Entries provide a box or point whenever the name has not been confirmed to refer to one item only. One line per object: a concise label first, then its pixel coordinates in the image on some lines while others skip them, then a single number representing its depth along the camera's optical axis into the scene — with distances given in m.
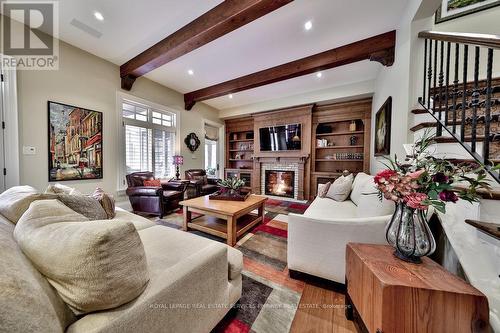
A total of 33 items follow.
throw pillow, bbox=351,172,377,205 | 2.04
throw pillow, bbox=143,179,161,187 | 3.42
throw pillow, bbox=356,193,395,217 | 1.43
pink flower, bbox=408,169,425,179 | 0.96
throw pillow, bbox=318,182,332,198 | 3.11
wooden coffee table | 2.13
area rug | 1.19
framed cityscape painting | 2.69
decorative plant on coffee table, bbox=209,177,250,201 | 2.71
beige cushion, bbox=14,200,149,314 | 0.58
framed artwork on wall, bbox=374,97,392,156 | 2.47
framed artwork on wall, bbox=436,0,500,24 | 2.08
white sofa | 1.34
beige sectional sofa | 0.46
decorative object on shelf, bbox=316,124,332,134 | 4.75
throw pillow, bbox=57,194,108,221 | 1.25
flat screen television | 4.79
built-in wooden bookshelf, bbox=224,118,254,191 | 5.87
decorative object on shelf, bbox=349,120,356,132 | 4.32
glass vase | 1.00
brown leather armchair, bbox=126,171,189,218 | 3.03
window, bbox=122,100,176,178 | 3.68
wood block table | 0.78
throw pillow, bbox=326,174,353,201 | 2.76
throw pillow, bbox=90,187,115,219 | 1.64
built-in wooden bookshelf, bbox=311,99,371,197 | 4.20
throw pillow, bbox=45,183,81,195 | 1.45
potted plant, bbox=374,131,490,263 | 0.92
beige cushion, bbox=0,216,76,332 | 0.42
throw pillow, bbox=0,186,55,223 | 0.99
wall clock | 4.87
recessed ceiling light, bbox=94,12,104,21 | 2.19
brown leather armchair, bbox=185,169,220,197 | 4.12
